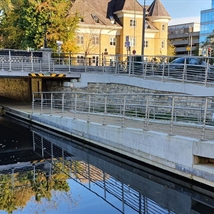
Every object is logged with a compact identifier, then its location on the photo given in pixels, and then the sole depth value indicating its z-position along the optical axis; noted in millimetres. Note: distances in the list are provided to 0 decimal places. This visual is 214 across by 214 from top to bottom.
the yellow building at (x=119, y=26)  49462
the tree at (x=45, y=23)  31000
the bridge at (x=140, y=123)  8508
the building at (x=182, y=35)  104438
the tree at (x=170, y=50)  69125
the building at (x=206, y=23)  81750
